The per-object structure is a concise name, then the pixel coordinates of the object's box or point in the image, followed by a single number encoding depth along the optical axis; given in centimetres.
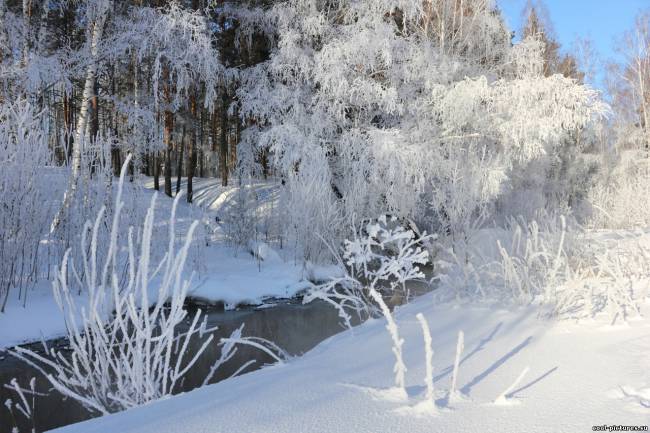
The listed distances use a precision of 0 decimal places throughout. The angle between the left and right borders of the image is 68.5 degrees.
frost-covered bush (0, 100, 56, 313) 514
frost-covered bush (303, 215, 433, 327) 414
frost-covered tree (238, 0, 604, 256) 1033
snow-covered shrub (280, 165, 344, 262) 873
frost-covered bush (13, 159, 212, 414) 232
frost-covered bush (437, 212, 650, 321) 331
